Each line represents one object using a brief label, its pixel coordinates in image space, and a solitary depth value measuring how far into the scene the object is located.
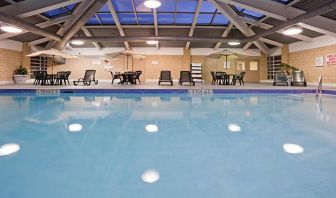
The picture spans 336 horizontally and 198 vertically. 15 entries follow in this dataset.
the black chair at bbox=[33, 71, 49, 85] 10.62
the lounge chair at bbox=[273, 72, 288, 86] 12.34
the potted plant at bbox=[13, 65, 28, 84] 12.87
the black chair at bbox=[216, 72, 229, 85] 11.74
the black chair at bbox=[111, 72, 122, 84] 12.21
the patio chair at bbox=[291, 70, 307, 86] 12.01
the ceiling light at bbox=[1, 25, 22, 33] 8.77
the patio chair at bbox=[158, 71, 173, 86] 11.59
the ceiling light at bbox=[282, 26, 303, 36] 9.91
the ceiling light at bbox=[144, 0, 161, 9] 7.36
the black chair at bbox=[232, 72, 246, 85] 11.97
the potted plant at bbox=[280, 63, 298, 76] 12.97
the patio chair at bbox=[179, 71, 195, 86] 11.51
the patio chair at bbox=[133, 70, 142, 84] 12.14
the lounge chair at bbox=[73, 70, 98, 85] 11.69
